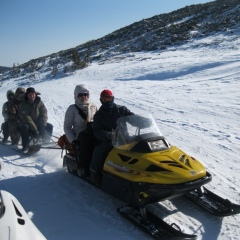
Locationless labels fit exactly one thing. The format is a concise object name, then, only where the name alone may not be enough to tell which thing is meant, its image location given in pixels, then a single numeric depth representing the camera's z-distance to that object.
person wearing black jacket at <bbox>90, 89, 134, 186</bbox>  4.89
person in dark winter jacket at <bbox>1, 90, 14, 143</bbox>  8.46
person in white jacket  5.98
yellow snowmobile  3.92
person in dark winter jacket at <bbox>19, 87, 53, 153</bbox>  7.70
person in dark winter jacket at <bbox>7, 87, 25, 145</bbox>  8.32
